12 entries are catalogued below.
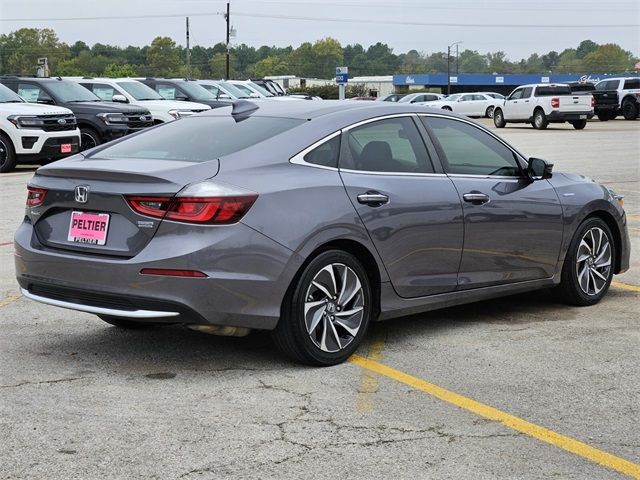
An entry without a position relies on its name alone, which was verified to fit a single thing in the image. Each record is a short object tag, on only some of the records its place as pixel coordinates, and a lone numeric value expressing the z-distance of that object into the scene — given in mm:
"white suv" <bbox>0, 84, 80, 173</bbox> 18688
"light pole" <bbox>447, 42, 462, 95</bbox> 115700
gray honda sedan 5371
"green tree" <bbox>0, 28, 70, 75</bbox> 151750
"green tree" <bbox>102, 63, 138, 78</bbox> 138975
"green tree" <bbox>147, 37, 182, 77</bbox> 160375
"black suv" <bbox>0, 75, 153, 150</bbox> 20859
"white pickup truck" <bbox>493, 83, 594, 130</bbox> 37562
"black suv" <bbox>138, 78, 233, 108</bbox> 26453
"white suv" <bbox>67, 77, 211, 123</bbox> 23781
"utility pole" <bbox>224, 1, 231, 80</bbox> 92012
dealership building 123812
